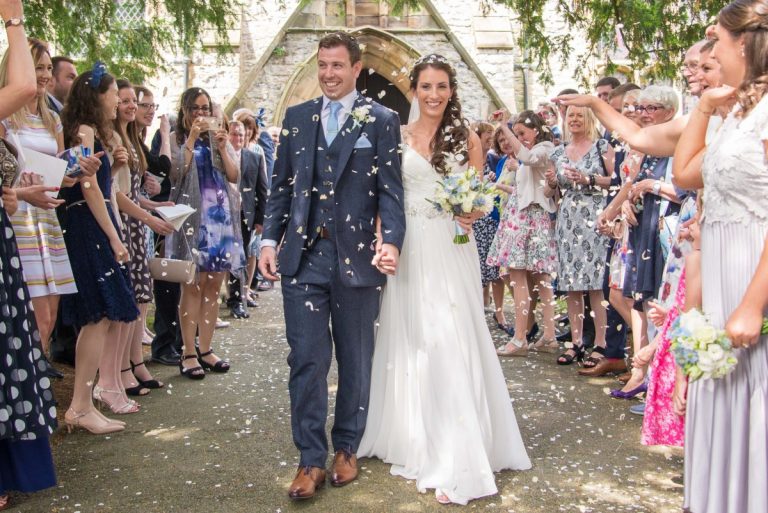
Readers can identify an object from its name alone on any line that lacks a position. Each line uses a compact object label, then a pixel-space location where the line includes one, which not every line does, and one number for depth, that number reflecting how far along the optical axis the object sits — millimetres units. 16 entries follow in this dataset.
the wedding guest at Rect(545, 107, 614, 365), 7402
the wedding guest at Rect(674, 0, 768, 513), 2809
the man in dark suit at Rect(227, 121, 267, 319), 9797
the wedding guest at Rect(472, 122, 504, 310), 9703
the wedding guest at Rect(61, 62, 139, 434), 5441
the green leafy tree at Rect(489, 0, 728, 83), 8445
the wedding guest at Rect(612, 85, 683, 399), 6082
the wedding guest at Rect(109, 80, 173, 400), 6203
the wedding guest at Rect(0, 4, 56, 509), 3832
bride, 4402
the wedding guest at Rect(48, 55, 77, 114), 6988
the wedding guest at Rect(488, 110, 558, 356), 8172
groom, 4387
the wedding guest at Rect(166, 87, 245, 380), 7113
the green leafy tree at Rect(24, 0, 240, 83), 7562
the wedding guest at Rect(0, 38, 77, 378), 5039
